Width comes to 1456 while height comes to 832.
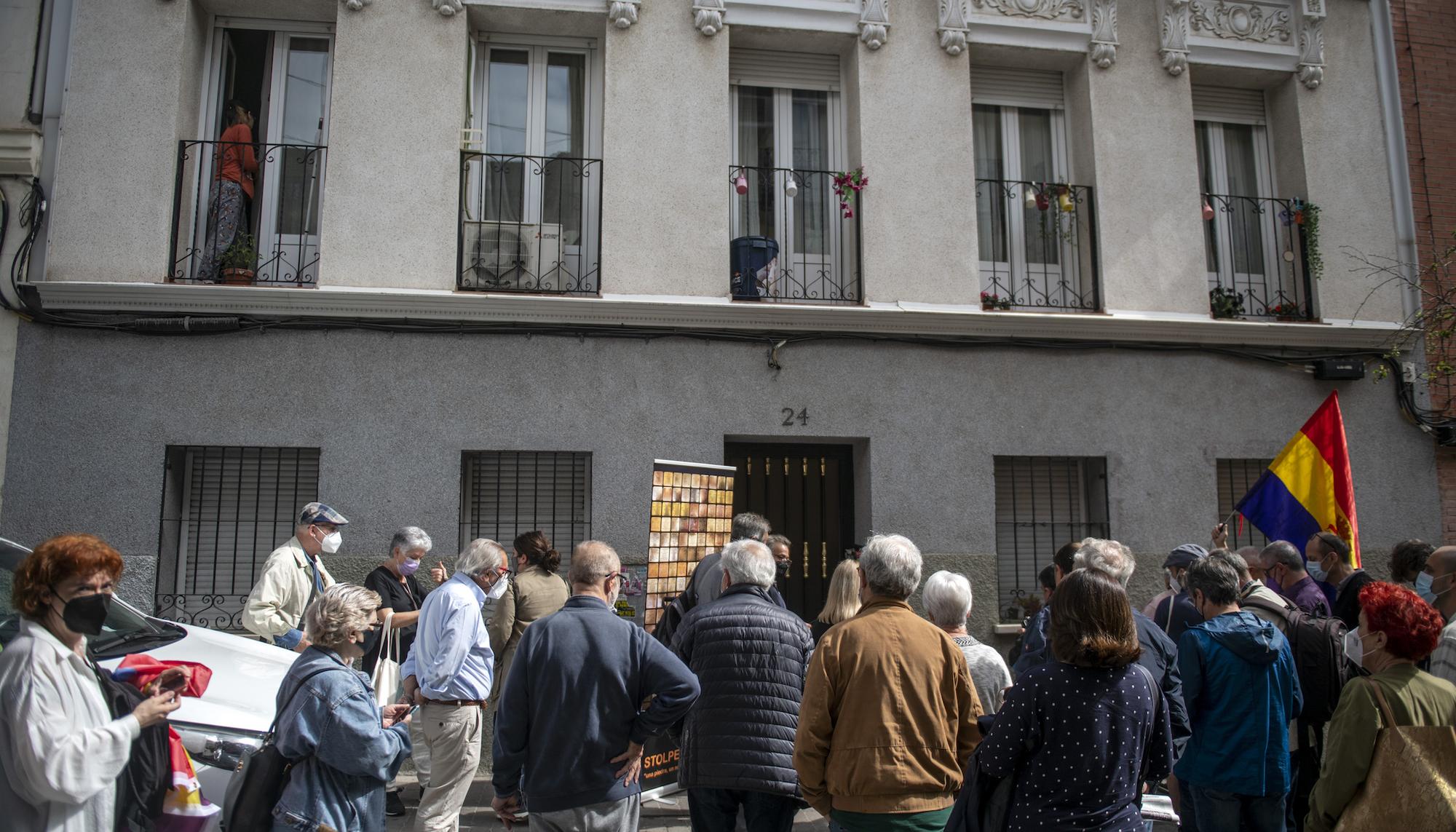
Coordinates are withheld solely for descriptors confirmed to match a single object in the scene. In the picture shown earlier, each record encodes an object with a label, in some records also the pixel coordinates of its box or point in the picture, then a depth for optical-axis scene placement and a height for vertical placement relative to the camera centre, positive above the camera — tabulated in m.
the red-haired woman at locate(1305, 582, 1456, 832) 3.62 -0.57
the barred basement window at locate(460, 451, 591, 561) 8.84 +0.37
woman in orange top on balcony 8.74 +3.00
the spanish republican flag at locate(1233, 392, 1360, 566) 7.82 +0.36
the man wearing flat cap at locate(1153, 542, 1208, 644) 5.45 -0.37
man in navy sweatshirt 4.04 -0.70
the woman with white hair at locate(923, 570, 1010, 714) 4.46 -0.40
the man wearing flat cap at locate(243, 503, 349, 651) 6.19 -0.26
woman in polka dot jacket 3.16 -0.58
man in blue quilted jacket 4.32 -0.75
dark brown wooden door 9.16 +0.32
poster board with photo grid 7.12 +0.10
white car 4.44 -0.66
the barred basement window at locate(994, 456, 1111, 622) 9.49 +0.23
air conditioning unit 8.98 +2.46
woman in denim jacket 3.63 -0.69
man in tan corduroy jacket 3.69 -0.68
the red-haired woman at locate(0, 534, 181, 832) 3.10 -0.52
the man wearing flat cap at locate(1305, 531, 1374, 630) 6.74 -0.20
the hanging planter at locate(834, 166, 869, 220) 9.30 +3.17
